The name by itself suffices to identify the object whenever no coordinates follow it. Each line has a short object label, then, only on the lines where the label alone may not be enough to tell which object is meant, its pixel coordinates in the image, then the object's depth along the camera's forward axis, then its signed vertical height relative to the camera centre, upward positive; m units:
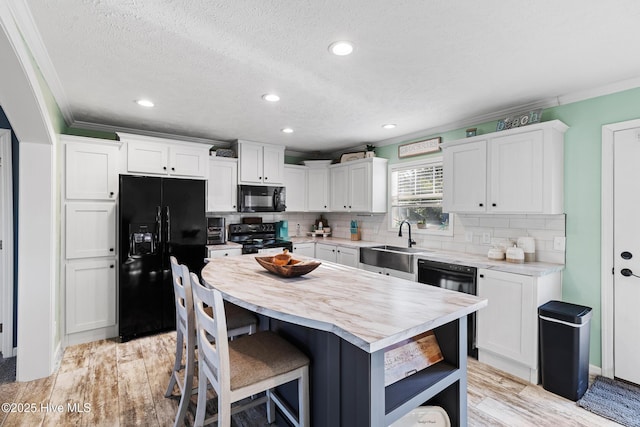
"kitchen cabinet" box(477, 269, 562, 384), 2.58 -0.91
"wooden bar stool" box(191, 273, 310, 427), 1.40 -0.75
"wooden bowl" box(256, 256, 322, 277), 2.07 -0.37
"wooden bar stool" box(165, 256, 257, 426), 1.93 -0.77
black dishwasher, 2.98 -0.65
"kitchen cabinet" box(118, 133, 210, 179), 3.58 +0.65
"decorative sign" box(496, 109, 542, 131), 2.87 +0.87
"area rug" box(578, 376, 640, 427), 2.13 -1.37
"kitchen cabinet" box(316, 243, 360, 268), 4.24 -0.60
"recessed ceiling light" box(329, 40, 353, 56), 1.96 +1.04
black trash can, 2.34 -1.04
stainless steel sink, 3.52 -0.54
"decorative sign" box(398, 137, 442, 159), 3.96 +0.85
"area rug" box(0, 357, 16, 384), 2.58 -1.37
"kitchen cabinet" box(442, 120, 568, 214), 2.75 +0.39
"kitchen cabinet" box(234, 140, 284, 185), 4.48 +0.71
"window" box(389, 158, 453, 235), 3.99 +0.22
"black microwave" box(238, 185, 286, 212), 4.49 +0.19
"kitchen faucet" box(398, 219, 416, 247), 4.20 -0.30
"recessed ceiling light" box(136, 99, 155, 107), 2.96 +1.03
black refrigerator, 3.35 -0.37
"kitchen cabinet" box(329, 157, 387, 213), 4.50 +0.39
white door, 2.49 -0.33
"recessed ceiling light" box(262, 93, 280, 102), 2.82 +1.04
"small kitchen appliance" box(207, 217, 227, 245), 4.16 -0.26
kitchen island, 1.25 -0.48
